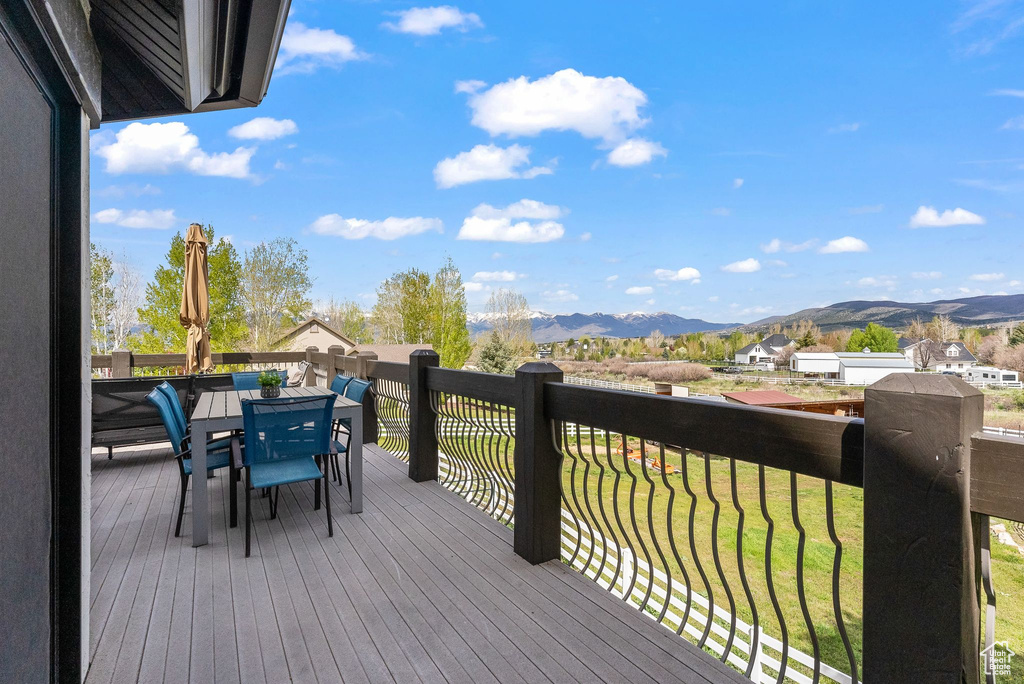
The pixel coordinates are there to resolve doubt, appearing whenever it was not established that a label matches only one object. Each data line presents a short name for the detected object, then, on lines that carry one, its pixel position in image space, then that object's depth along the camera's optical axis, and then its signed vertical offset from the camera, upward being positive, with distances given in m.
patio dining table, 2.94 -0.53
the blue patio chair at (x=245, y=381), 5.35 -0.41
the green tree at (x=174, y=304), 13.94 +1.21
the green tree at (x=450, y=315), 29.59 +1.70
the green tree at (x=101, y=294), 17.41 +1.86
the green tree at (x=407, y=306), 29.73 +2.24
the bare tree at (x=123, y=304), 18.88 +1.73
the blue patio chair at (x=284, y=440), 2.89 -0.60
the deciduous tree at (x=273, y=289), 22.44 +2.60
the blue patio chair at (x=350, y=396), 3.74 -0.46
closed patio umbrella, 6.14 +0.58
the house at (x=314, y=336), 23.81 +0.42
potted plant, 3.95 -0.34
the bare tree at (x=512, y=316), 32.50 +1.76
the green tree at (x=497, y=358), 30.36 -1.00
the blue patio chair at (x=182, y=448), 3.10 -0.73
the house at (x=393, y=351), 25.17 -0.44
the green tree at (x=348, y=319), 32.28 +1.64
